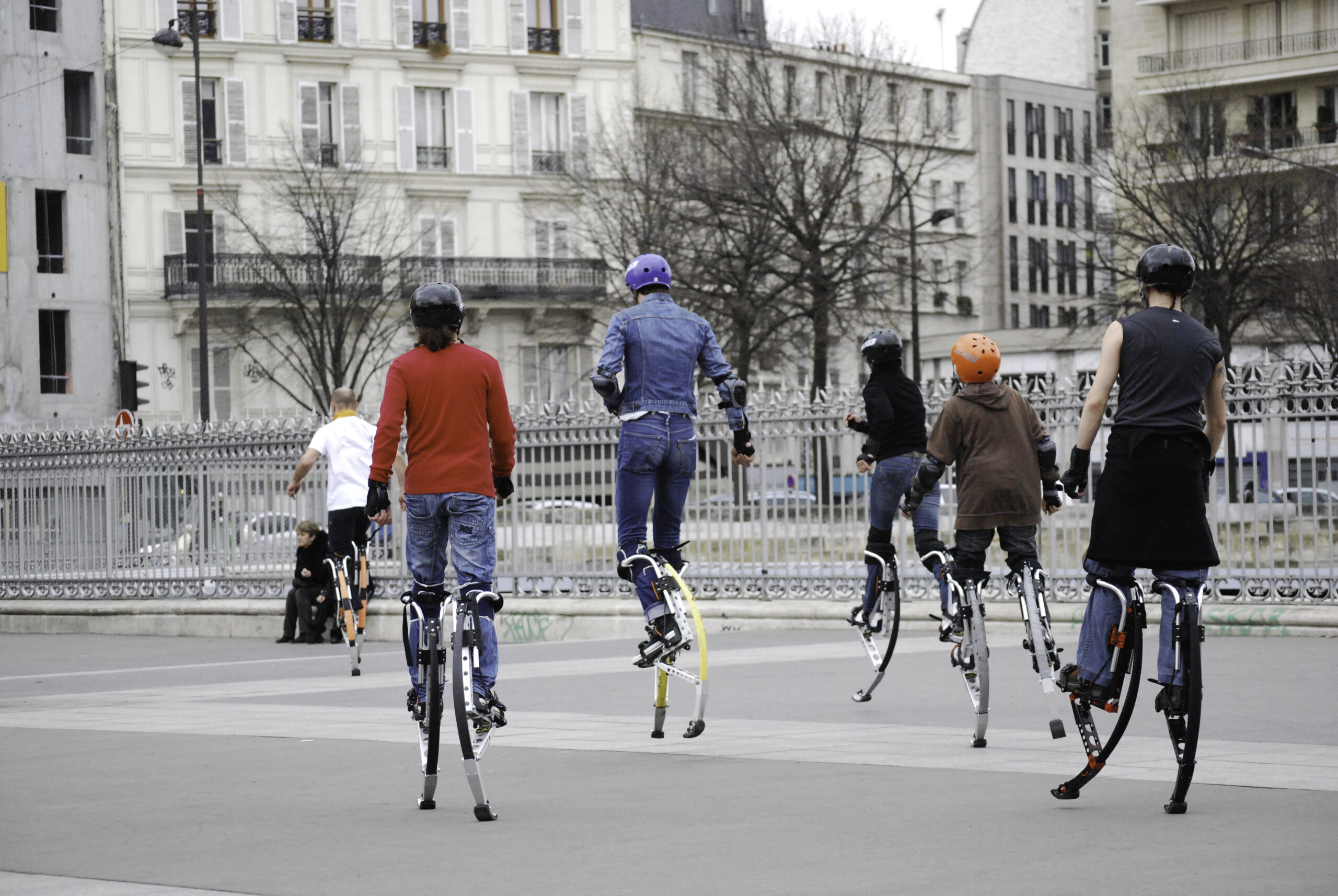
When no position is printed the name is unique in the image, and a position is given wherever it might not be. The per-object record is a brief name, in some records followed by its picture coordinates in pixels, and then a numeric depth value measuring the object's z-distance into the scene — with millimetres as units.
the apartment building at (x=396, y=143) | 54219
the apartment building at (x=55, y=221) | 51375
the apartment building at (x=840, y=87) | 45969
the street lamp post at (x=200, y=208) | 39656
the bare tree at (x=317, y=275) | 50875
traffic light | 31922
